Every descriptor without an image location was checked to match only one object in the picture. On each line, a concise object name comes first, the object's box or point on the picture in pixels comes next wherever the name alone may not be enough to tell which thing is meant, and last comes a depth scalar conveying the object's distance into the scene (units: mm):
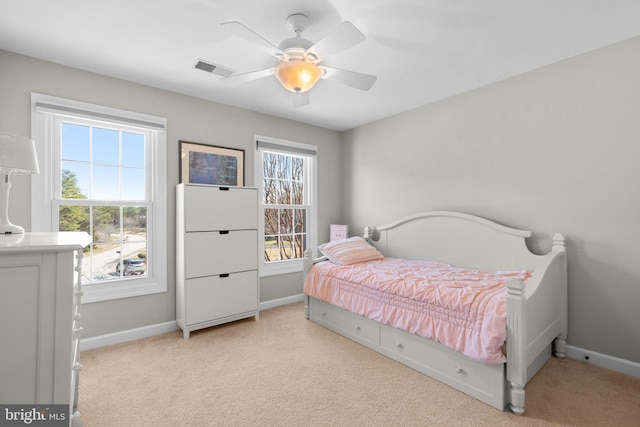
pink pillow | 3164
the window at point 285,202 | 3729
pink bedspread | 1786
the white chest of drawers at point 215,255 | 2812
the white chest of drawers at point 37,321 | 1073
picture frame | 3084
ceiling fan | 1651
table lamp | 1484
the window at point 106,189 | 2443
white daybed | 1714
